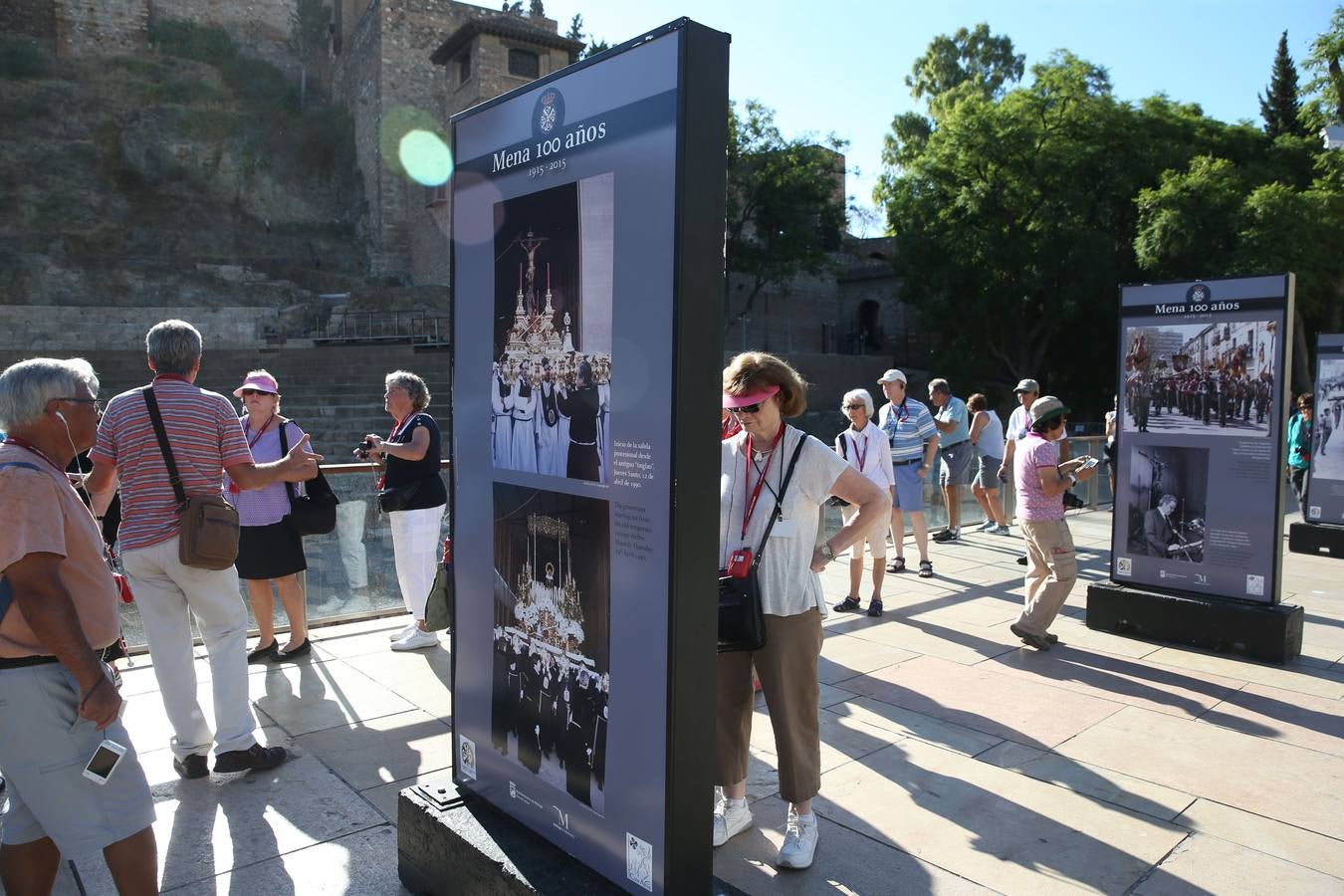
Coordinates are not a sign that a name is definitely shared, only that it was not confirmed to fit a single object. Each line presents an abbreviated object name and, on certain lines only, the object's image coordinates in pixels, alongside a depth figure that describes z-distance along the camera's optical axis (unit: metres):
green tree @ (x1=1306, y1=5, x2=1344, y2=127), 34.81
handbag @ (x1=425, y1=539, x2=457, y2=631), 4.33
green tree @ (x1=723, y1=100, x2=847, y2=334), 41.28
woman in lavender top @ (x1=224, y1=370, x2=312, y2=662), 5.61
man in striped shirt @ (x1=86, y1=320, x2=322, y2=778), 4.09
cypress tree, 52.22
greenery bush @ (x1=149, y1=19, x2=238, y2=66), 50.31
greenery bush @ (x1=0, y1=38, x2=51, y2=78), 45.16
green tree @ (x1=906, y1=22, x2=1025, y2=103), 50.28
